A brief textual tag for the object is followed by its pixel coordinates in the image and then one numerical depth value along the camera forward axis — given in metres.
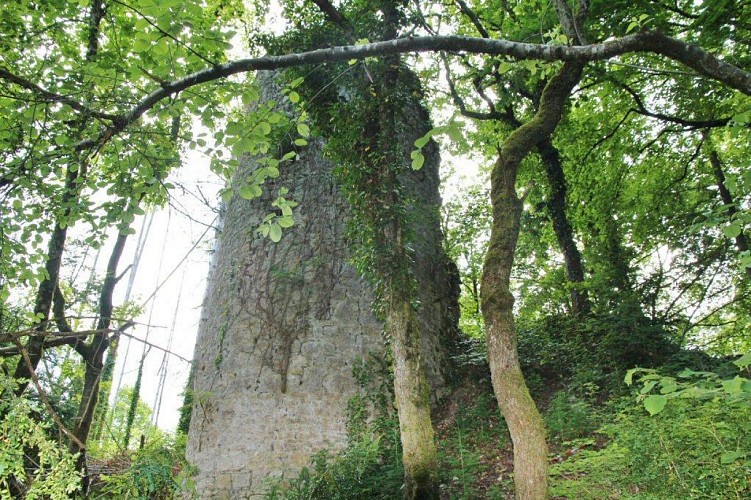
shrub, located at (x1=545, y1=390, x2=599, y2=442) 5.54
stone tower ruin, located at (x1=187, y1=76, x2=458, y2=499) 6.38
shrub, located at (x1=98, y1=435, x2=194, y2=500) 2.78
